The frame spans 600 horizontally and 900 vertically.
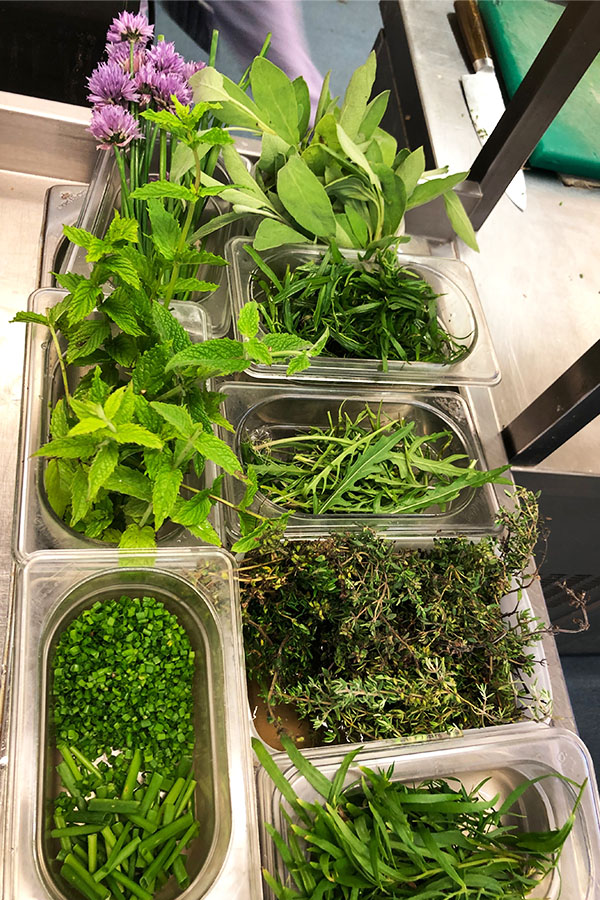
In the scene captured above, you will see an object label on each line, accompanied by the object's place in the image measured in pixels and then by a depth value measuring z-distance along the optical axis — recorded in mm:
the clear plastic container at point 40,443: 740
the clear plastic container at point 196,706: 629
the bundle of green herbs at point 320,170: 950
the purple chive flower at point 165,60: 874
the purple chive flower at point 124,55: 879
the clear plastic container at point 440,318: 958
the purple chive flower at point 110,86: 825
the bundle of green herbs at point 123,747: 647
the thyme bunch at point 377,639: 747
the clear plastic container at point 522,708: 777
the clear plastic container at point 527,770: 729
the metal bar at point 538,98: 927
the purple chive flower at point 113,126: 816
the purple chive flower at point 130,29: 896
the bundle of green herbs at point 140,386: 605
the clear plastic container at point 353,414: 852
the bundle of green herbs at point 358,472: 872
